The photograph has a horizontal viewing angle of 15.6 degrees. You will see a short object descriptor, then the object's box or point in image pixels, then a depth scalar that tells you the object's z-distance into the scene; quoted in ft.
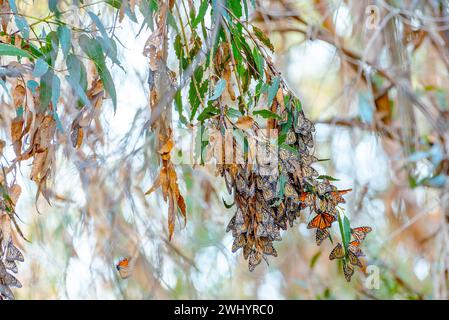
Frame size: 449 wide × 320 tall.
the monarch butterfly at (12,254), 13.45
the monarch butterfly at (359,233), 13.44
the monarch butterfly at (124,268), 14.91
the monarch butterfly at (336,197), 13.26
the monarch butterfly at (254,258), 13.12
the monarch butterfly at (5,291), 13.44
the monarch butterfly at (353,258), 13.38
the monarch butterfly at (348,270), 13.39
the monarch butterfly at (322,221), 13.23
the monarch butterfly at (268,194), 13.01
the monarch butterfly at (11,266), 13.49
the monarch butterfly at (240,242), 13.23
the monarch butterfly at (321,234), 13.31
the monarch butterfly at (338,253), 13.31
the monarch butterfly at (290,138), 13.21
